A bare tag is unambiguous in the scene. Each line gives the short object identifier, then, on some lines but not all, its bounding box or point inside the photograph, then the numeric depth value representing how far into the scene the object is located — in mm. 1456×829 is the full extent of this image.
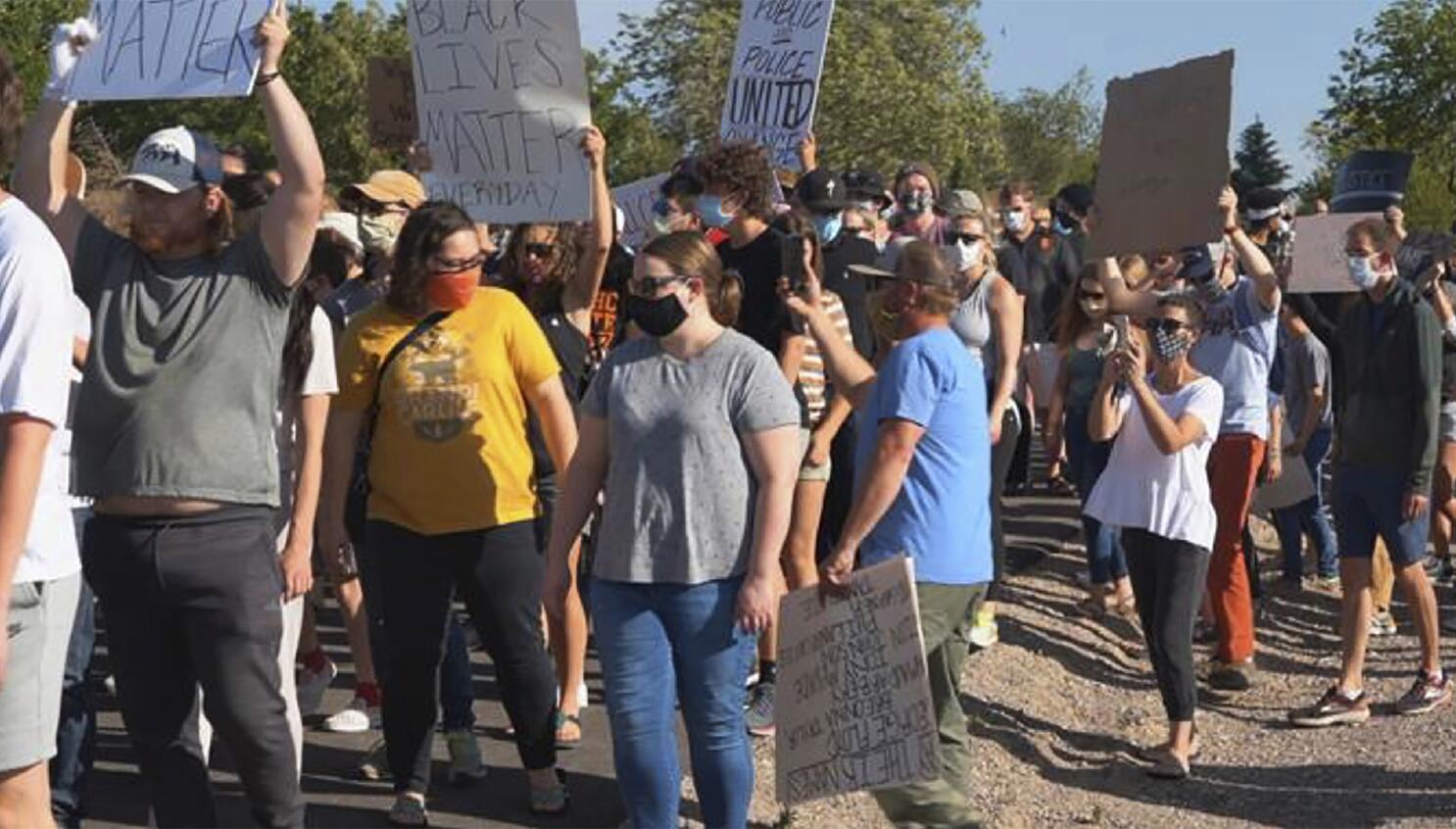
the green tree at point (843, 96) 59844
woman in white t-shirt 8844
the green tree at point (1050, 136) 88619
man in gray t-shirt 5301
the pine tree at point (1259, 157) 77688
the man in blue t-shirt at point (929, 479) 6504
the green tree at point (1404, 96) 51781
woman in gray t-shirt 6117
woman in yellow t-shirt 6723
